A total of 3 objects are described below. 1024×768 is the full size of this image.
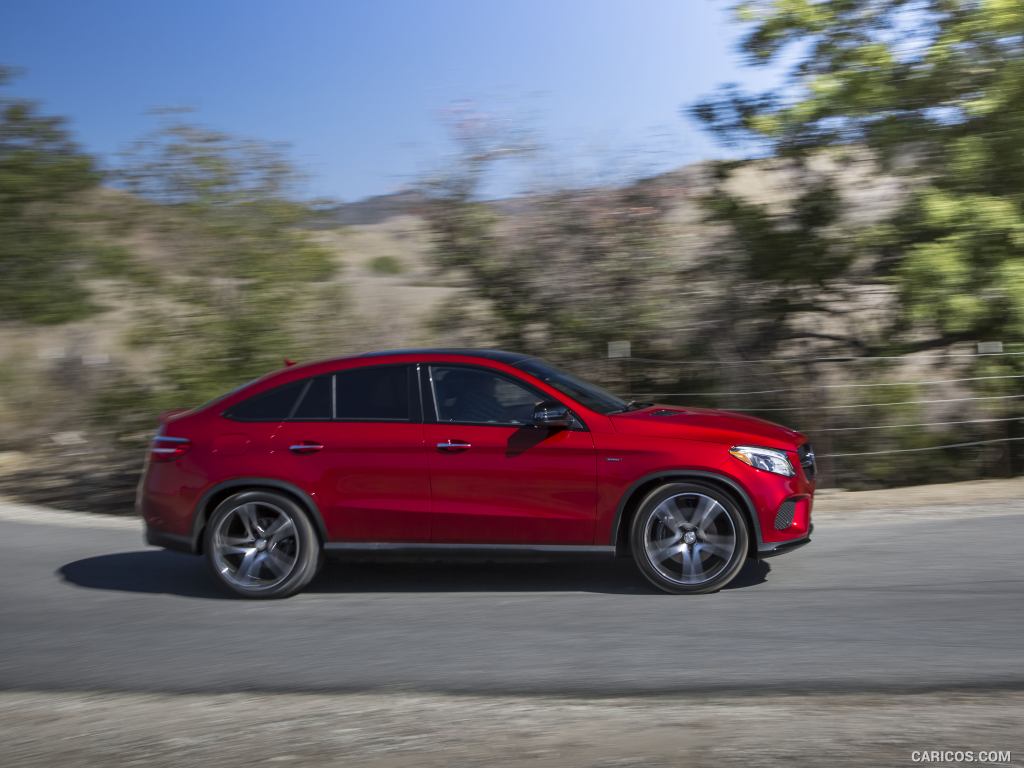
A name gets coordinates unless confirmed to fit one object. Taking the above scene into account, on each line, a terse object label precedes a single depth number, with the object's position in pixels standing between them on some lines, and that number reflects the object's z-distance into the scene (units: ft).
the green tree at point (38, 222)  45.78
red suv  23.30
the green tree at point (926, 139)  38.29
